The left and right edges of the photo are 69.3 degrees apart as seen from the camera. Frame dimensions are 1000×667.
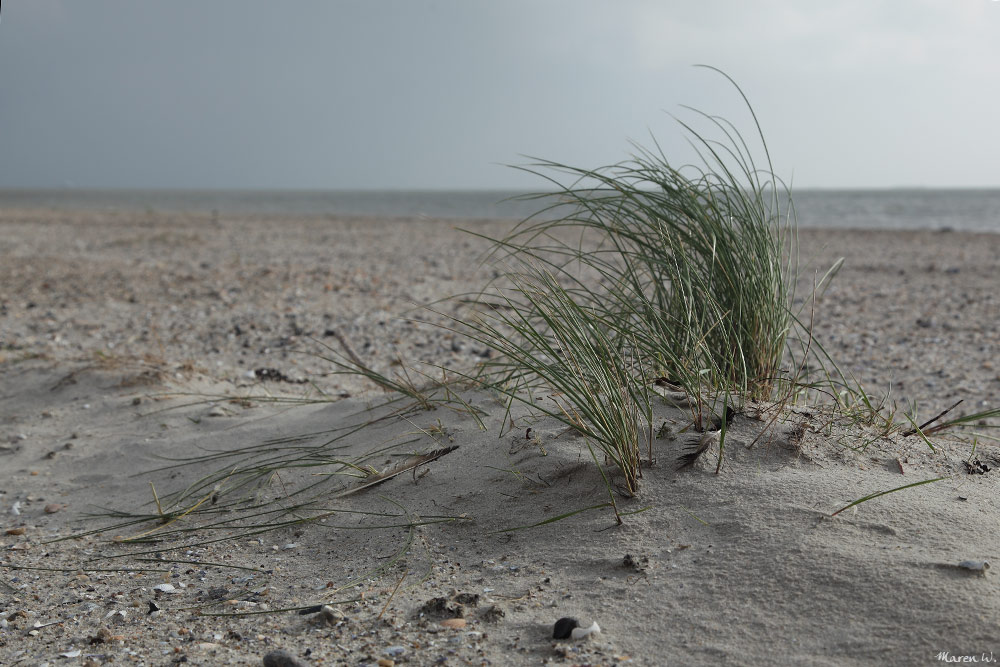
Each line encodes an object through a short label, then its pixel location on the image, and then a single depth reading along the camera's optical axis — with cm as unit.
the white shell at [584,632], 147
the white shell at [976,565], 149
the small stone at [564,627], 148
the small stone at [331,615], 160
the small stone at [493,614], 156
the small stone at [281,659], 144
